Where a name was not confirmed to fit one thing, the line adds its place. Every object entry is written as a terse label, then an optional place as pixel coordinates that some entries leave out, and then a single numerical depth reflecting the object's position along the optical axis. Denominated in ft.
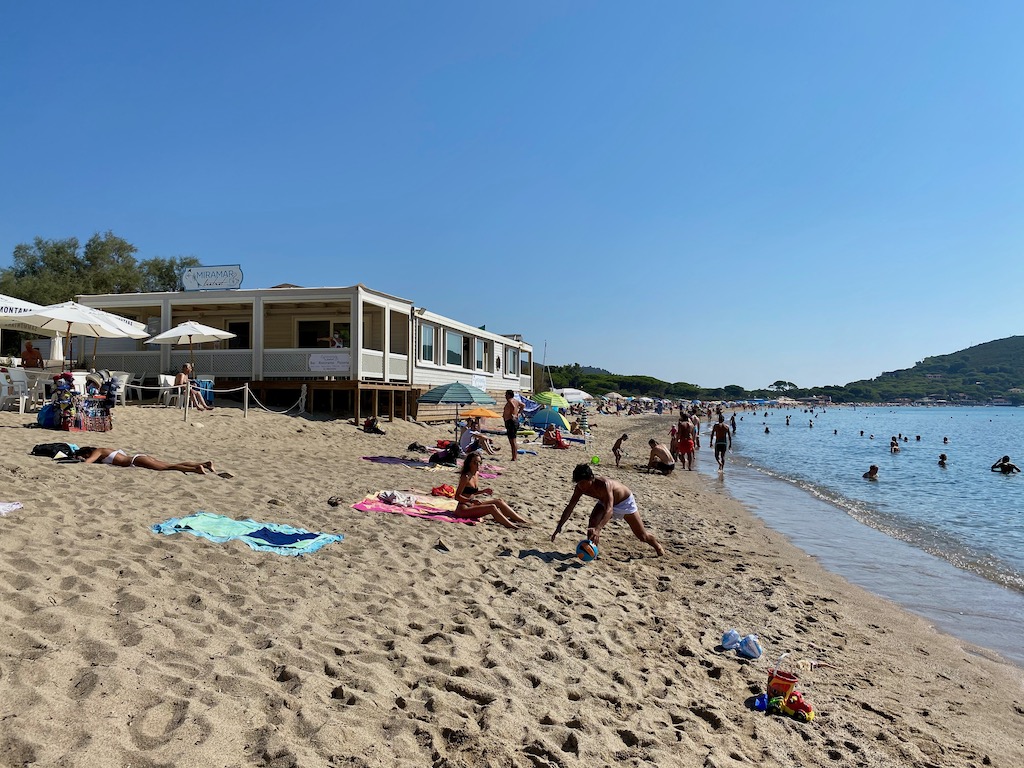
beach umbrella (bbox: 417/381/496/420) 50.16
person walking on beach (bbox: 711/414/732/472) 61.36
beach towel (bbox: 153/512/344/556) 17.94
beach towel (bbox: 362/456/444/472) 40.60
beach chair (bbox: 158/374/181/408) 53.21
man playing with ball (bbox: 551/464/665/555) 23.09
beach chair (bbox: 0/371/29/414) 44.27
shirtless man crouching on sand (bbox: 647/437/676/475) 54.90
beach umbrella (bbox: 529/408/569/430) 67.92
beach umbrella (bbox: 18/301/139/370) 47.06
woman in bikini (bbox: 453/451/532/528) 25.72
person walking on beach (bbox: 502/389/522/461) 49.44
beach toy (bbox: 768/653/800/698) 13.10
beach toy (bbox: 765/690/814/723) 12.73
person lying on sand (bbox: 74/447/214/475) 27.40
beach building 59.31
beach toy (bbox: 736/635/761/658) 15.62
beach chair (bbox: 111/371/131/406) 50.79
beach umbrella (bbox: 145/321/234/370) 54.49
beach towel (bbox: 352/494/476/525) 25.21
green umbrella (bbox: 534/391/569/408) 71.56
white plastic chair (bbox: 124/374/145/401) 57.62
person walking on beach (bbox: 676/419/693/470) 61.98
